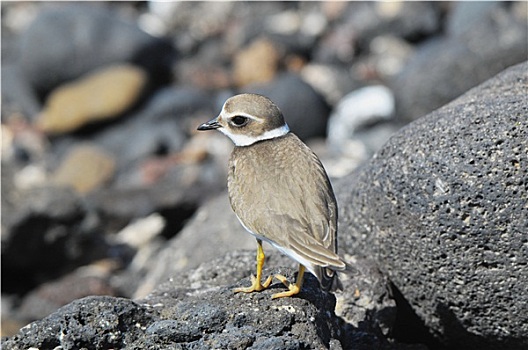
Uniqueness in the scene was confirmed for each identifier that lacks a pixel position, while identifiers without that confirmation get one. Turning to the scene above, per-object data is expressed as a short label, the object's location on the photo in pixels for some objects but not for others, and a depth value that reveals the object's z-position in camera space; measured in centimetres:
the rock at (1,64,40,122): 2352
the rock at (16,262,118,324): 1304
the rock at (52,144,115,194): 1958
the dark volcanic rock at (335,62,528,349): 628
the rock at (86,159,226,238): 1535
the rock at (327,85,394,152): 2012
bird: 595
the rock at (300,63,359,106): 2227
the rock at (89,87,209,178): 2084
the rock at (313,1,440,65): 2406
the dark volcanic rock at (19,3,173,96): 2295
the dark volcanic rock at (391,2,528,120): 1744
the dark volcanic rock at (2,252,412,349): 562
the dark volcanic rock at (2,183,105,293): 1362
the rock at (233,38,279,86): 2314
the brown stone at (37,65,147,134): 2197
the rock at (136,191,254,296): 945
